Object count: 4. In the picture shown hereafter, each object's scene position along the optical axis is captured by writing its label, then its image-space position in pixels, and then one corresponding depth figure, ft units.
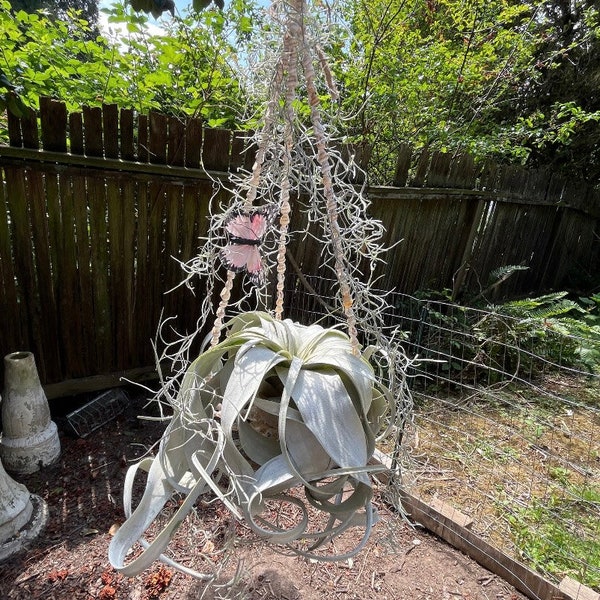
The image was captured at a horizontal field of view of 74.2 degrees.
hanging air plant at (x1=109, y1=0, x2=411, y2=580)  2.45
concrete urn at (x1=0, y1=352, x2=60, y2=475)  5.99
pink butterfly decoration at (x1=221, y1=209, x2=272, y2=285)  3.01
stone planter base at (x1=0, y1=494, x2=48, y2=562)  4.98
